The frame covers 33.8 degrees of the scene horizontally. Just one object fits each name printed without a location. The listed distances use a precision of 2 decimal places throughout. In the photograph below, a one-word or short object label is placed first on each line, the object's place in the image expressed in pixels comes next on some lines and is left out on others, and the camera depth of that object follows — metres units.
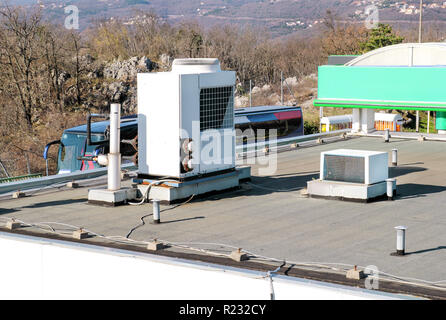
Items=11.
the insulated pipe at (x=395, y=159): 18.63
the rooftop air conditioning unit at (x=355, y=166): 13.99
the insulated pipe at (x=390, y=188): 14.17
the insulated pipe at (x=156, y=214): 12.49
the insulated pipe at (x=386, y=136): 23.06
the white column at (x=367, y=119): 24.34
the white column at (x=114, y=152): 13.56
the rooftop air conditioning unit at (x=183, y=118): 14.09
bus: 24.77
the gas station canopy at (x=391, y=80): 21.47
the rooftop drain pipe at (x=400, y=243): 10.05
